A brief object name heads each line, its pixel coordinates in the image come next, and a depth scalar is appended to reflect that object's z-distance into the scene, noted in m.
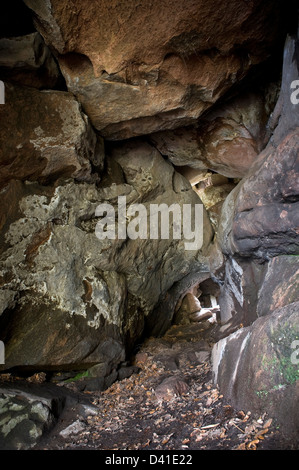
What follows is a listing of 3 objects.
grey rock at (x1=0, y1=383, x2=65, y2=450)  2.82
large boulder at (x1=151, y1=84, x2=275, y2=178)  5.46
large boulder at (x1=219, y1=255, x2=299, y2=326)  3.59
